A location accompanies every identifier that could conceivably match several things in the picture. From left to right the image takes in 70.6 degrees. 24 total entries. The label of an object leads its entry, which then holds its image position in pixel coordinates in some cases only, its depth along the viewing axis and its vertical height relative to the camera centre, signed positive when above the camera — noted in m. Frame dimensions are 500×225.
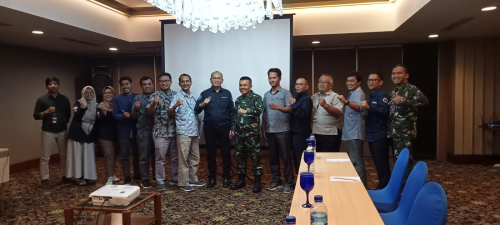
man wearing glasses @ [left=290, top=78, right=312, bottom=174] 4.25 -0.25
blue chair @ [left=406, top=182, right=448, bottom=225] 1.44 -0.48
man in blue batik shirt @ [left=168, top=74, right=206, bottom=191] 4.46 -0.33
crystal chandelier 3.08 +0.78
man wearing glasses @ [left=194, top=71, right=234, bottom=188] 4.56 -0.24
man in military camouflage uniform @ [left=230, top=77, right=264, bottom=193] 4.39 -0.34
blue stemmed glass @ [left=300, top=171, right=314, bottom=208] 1.84 -0.44
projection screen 5.01 +0.67
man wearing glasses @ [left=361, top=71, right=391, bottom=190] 3.85 -0.32
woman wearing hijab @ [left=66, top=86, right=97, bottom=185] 4.83 -0.52
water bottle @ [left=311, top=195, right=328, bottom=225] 1.52 -0.52
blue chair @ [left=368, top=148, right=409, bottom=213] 2.52 -0.70
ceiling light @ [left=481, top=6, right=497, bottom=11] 3.99 +0.99
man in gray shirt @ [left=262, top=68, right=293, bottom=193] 4.41 -0.35
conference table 1.67 -0.56
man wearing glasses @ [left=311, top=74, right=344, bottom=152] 4.25 -0.29
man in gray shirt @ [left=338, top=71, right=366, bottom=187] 3.98 -0.32
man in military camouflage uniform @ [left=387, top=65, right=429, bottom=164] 3.68 -0.16
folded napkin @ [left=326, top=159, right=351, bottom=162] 3.10 -0.55
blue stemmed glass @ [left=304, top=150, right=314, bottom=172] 2.48 -0.41
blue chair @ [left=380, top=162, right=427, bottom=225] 1.99 -0.60
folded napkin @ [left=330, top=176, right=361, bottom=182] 2.38 -0.56
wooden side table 2.47 -0.82
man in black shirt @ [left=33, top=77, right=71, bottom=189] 4.84 -0.30
